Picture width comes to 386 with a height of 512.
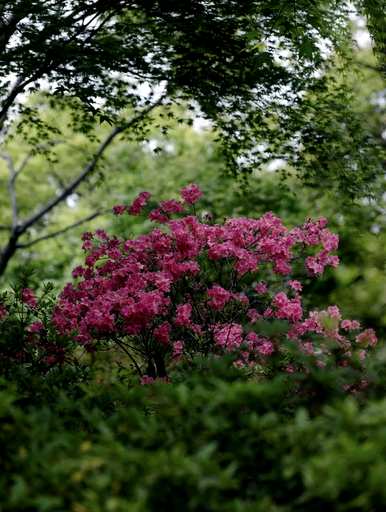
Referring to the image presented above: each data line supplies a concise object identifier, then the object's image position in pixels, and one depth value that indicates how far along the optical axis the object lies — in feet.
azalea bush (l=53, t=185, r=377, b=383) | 17.92
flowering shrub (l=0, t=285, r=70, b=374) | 16.33
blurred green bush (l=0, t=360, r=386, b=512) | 8.89
